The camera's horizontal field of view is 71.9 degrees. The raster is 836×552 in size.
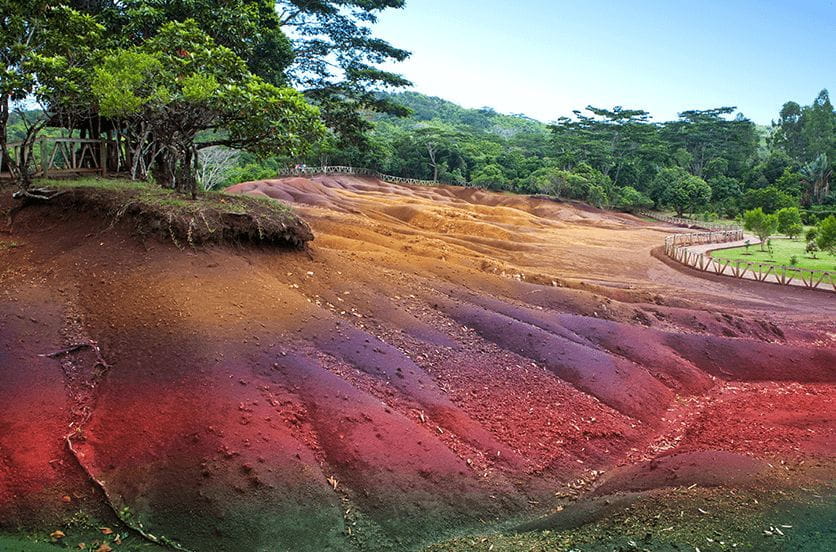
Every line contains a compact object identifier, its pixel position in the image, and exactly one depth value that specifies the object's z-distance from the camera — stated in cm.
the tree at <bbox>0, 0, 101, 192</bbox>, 1230
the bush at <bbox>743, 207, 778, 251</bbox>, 4036
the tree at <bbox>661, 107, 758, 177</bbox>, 7888
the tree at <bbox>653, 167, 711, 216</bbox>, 6166
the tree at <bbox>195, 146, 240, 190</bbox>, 4532
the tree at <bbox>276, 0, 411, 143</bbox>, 2184
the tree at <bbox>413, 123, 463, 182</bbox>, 7244
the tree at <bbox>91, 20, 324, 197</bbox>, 1195
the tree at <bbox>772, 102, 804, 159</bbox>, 8662
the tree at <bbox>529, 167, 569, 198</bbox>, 6312
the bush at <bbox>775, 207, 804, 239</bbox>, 4234
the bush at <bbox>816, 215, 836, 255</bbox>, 3012
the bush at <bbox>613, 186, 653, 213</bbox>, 6353
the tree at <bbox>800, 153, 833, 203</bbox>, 6525
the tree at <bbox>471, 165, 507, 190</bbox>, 7075
